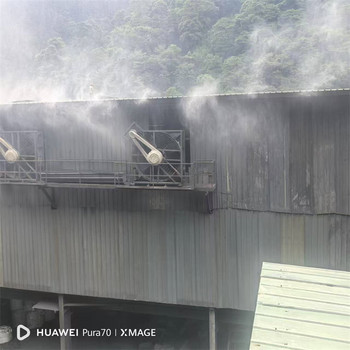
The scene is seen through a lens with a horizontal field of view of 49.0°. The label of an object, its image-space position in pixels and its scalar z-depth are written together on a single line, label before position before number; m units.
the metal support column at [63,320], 11.26
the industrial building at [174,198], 8.86
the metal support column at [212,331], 9.92
